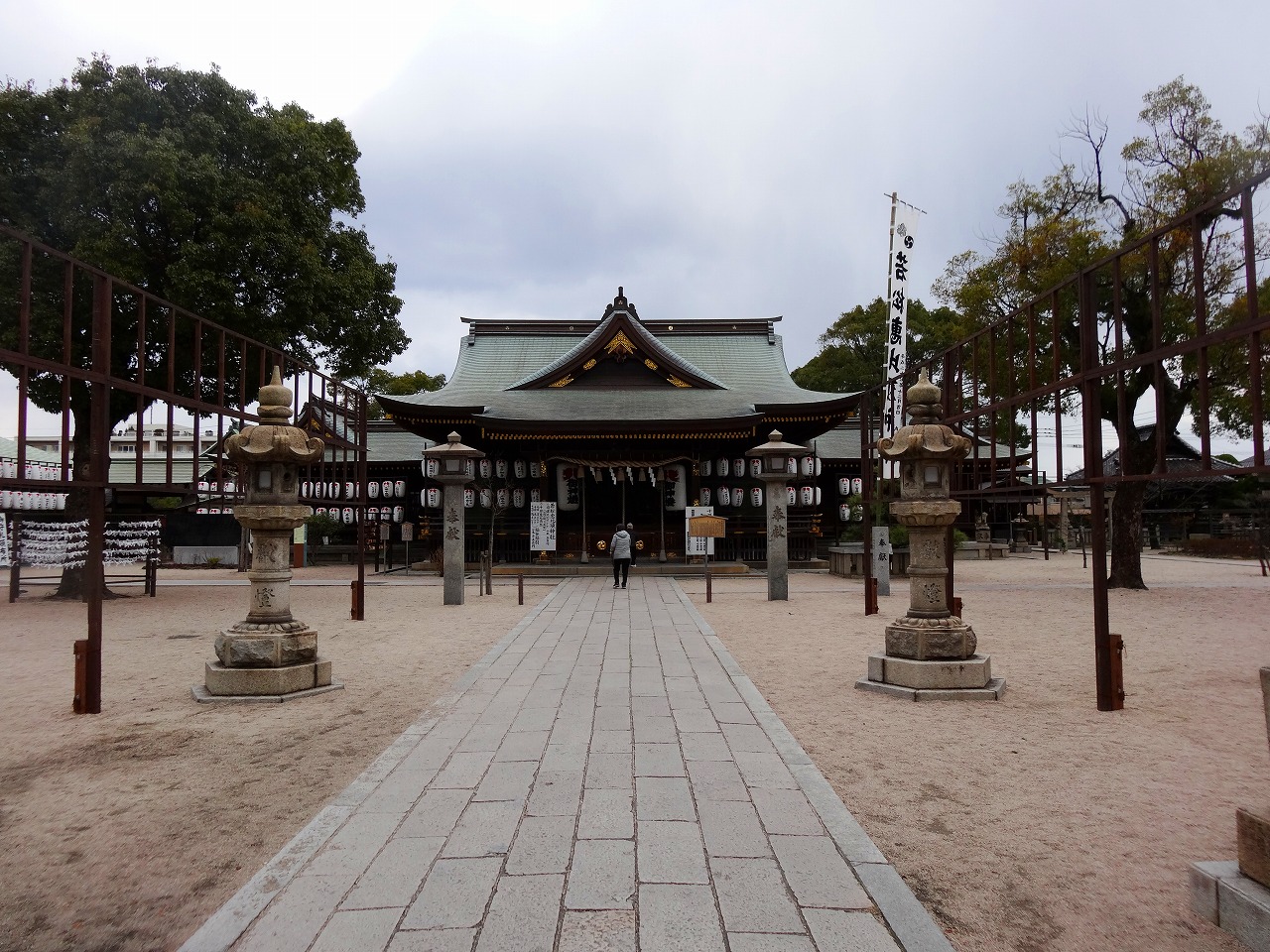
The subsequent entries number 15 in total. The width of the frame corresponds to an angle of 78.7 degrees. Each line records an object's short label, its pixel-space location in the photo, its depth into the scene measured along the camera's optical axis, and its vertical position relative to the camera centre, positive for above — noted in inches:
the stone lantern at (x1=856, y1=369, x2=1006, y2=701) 264.8 -33.9
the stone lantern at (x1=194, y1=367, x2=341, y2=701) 266.5 -21.8
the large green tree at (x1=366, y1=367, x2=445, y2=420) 1581.0 +276.1
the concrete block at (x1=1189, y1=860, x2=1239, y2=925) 109.3 -54.2
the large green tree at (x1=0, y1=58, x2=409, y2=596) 535.8 +224.5
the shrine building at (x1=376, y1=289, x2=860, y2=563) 856.3 +77.1
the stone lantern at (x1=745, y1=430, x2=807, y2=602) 593.6 +3.0
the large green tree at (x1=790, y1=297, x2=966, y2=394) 1549.0 +342.4
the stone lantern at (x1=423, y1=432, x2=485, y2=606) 564.1 +8.8
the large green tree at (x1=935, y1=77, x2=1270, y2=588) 585.0 +207.9
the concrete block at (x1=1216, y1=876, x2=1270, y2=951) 101.2 -53.9
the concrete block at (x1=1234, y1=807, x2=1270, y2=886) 103.4 -45.3
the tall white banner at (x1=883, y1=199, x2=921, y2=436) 549.0 +140.8
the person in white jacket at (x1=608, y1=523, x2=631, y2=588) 684.1 -36.5
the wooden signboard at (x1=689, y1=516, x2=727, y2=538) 629.0 -11.9
